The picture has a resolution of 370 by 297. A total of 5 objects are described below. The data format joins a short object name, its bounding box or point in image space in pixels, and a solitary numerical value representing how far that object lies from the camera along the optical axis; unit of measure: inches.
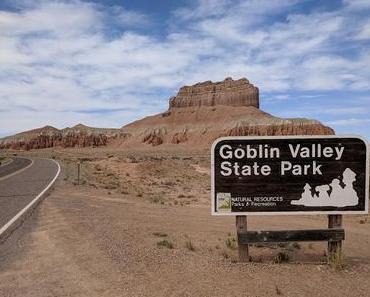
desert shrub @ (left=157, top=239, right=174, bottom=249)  365.2
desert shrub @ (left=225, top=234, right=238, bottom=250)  373.4
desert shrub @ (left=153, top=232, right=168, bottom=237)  414.3
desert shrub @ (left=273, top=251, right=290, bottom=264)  323.8
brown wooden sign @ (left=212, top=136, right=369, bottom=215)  319.0
